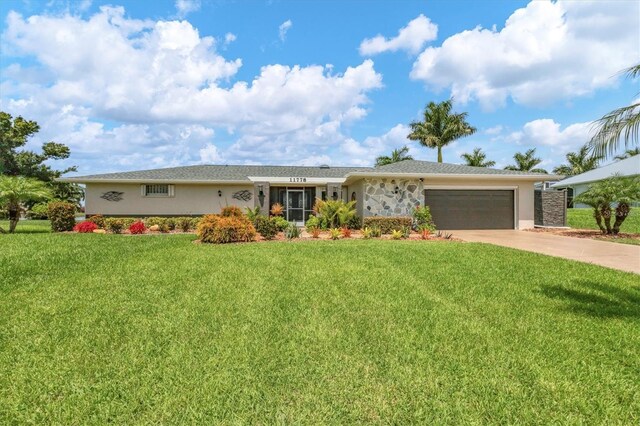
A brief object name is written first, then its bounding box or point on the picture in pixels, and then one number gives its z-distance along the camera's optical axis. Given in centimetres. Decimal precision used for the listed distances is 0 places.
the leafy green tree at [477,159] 3853
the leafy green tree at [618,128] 627
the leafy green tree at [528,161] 4291
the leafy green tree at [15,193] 1442
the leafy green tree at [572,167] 4575
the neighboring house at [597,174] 2966
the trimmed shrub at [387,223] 1595
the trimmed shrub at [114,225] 1566
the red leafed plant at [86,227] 1503
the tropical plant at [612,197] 1440
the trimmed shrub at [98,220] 1739
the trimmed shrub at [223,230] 1174
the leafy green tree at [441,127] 3628
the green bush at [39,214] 2232
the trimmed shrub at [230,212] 1441
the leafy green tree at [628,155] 3515
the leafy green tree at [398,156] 3669
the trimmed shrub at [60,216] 1514
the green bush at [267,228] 1314
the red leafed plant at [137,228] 1526
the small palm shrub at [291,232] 1320
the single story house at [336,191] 1766
